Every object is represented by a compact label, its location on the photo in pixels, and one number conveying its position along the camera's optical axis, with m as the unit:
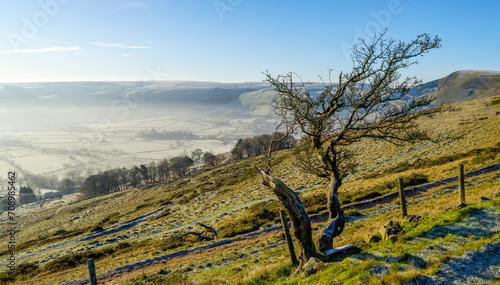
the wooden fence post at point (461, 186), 12.78
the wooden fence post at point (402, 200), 12.55
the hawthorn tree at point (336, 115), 9.41
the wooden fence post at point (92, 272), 8.41
